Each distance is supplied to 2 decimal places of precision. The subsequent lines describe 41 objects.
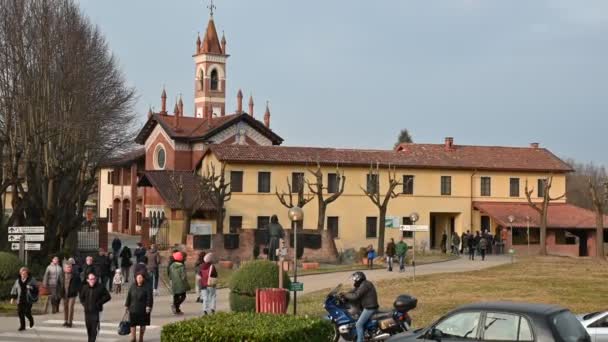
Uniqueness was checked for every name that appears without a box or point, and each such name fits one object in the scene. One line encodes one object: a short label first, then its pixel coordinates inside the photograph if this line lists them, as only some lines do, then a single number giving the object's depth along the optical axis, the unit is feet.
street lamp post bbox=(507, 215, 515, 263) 173.72
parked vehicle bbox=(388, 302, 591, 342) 38.42
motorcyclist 53.01
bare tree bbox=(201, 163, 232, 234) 162.91
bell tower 306.35
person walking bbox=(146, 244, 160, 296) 92.08
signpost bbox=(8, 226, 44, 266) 87.56
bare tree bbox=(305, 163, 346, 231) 154.30
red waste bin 59.16
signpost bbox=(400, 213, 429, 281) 98.26
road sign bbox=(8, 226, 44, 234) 87.40
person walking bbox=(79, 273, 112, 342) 57.06
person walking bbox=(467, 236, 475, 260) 151.23
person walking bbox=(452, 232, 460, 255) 165.07
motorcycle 52.60
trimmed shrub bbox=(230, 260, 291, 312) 66.54
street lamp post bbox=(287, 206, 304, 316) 72.79
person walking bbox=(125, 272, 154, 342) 55.93
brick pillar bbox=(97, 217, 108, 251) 168.35
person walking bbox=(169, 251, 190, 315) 74.64
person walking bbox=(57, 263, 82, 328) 67.67
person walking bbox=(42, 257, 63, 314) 73.05
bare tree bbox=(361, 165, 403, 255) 155.94
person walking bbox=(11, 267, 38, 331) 65.87
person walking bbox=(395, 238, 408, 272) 120.57
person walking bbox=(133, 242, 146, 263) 98.78
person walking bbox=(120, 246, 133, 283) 108.99
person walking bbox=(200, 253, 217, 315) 72.08
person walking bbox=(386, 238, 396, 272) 122.21
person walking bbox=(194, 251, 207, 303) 79.10
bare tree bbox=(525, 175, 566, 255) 159.63
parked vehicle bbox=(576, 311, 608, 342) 50.93
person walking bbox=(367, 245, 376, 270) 126.31
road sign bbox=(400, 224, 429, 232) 98.13
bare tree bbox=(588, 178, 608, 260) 143.23
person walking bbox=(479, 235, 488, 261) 149.26
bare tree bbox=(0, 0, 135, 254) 115.85
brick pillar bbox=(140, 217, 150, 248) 164.86
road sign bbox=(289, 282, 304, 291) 62.58
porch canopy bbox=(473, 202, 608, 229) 184.44
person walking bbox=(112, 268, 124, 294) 97.19
